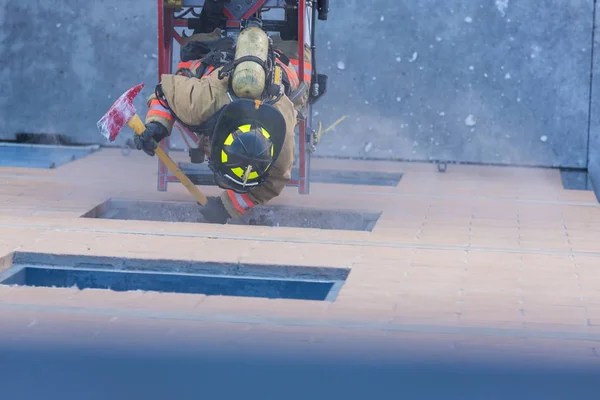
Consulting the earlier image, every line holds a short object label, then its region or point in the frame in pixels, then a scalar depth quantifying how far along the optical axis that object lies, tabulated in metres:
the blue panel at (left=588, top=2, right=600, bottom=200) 15.84
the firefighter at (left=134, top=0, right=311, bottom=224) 10.80
